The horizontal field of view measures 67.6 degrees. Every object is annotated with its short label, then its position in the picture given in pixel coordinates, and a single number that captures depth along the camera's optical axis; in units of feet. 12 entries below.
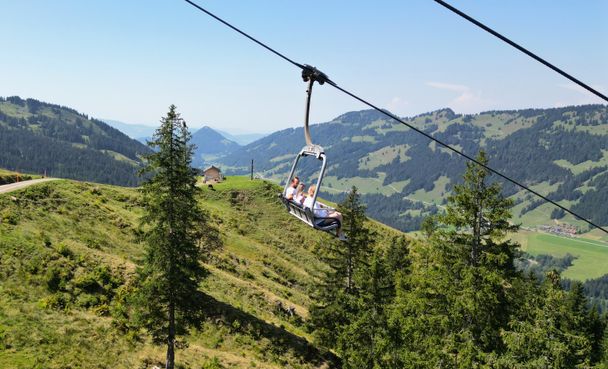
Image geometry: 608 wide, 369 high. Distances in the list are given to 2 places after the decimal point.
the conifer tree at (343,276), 119.14
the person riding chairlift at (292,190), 51.03
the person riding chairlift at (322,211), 48.10
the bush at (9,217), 126.41
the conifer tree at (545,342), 65.87
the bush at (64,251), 121.60
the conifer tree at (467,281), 70.28
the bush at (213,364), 106.52
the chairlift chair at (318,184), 34.60
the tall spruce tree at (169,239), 91.97
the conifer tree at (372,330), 94.65
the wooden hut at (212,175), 364.91
